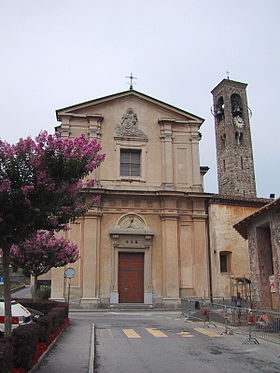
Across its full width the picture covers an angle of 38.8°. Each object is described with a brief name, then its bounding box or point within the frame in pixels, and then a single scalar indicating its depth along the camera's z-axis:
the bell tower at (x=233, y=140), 59.22
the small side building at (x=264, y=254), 16.50
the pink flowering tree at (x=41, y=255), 19.66
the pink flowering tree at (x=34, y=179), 8.86
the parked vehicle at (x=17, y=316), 12.73
